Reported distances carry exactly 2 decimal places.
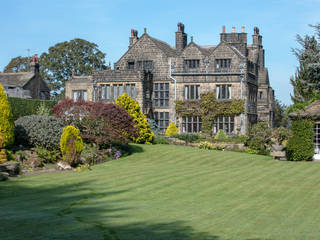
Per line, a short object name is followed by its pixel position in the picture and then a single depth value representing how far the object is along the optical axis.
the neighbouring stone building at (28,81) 61.01
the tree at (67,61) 75.88
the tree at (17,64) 84.06
